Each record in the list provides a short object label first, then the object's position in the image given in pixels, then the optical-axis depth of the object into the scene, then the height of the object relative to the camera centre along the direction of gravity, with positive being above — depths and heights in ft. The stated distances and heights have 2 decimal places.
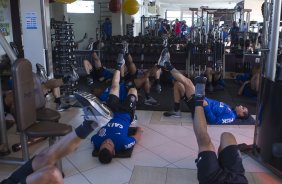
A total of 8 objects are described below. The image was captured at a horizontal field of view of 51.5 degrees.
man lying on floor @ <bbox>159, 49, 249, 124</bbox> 12.37 -3.18
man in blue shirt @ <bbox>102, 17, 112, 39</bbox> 32.14 +1.07
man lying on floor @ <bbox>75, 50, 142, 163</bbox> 9.54 -3.14
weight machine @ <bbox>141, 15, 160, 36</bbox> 36.67 +1.49
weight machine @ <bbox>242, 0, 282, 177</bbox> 8.57 -1.85
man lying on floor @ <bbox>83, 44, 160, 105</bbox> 14.84 -2.55
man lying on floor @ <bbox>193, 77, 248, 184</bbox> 5.56 -2.50
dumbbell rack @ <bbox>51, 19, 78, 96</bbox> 17.40 -0.84
